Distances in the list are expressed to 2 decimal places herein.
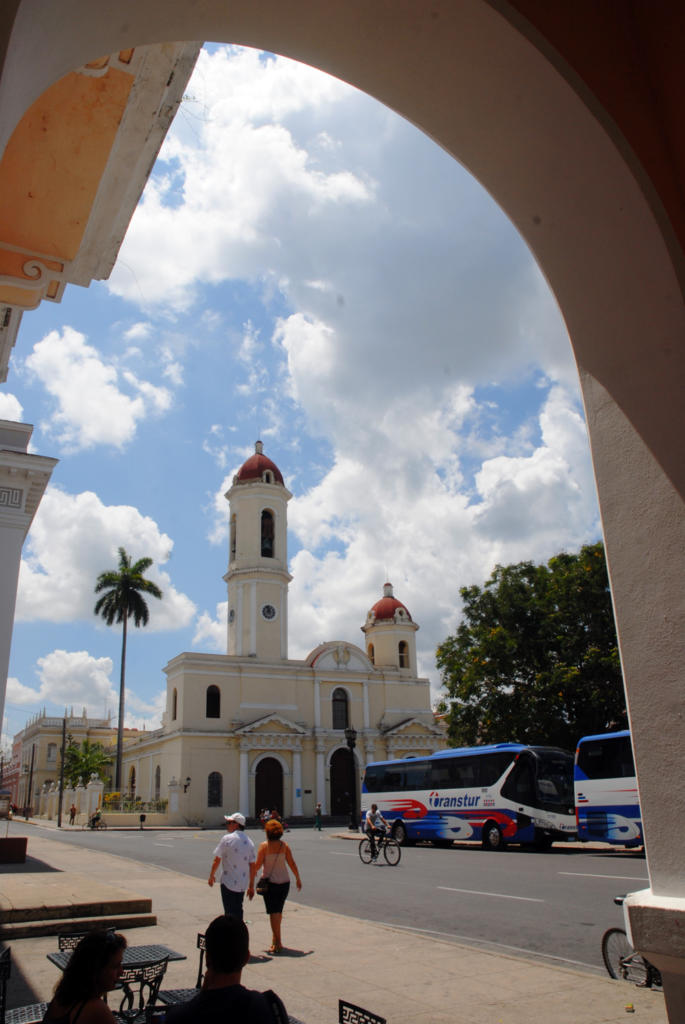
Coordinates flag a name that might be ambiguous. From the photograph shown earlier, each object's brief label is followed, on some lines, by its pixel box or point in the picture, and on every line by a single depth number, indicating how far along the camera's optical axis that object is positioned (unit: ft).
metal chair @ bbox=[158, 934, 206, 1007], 14.92
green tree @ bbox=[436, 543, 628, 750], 87.15
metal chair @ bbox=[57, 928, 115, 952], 17.80
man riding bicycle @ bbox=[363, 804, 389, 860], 57.26
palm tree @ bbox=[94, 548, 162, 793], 154.81
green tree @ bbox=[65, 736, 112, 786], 199.21
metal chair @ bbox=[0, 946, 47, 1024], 13.21
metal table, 15.31
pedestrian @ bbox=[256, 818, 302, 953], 25.02
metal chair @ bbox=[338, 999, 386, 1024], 10.01
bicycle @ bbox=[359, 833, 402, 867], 57.11
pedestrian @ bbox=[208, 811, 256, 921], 25.53
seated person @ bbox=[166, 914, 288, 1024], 9.77
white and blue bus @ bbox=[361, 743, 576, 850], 68.54
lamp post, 106.32
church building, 136.98
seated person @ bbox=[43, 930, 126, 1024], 10.48
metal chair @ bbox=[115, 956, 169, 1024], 14.30
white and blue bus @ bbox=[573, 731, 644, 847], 60.39
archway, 7.88
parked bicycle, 18.86
